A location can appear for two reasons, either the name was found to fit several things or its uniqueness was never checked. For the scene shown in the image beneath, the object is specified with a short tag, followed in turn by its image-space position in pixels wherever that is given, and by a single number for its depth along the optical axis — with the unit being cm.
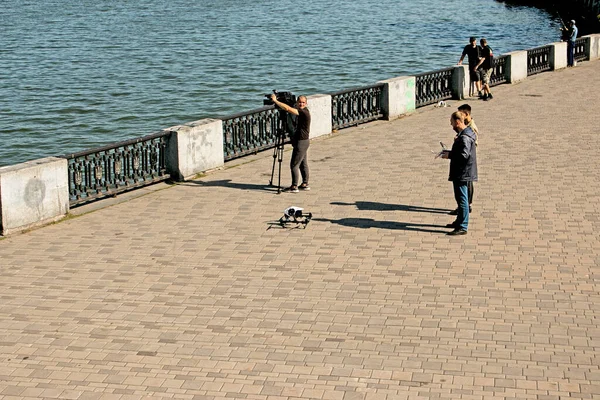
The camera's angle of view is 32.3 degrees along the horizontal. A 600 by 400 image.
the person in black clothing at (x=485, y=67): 2233
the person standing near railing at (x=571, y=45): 2719
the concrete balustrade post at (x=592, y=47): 2942
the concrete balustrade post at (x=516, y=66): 2466
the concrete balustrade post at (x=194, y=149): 1508
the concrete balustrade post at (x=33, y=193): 1241
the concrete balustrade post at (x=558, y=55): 2691
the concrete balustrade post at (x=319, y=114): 1786
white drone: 1270
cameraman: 1400
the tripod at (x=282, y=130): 1427
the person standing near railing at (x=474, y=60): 2222
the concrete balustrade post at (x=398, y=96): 1998
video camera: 1420
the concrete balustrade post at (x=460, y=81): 2231
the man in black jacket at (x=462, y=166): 1208
